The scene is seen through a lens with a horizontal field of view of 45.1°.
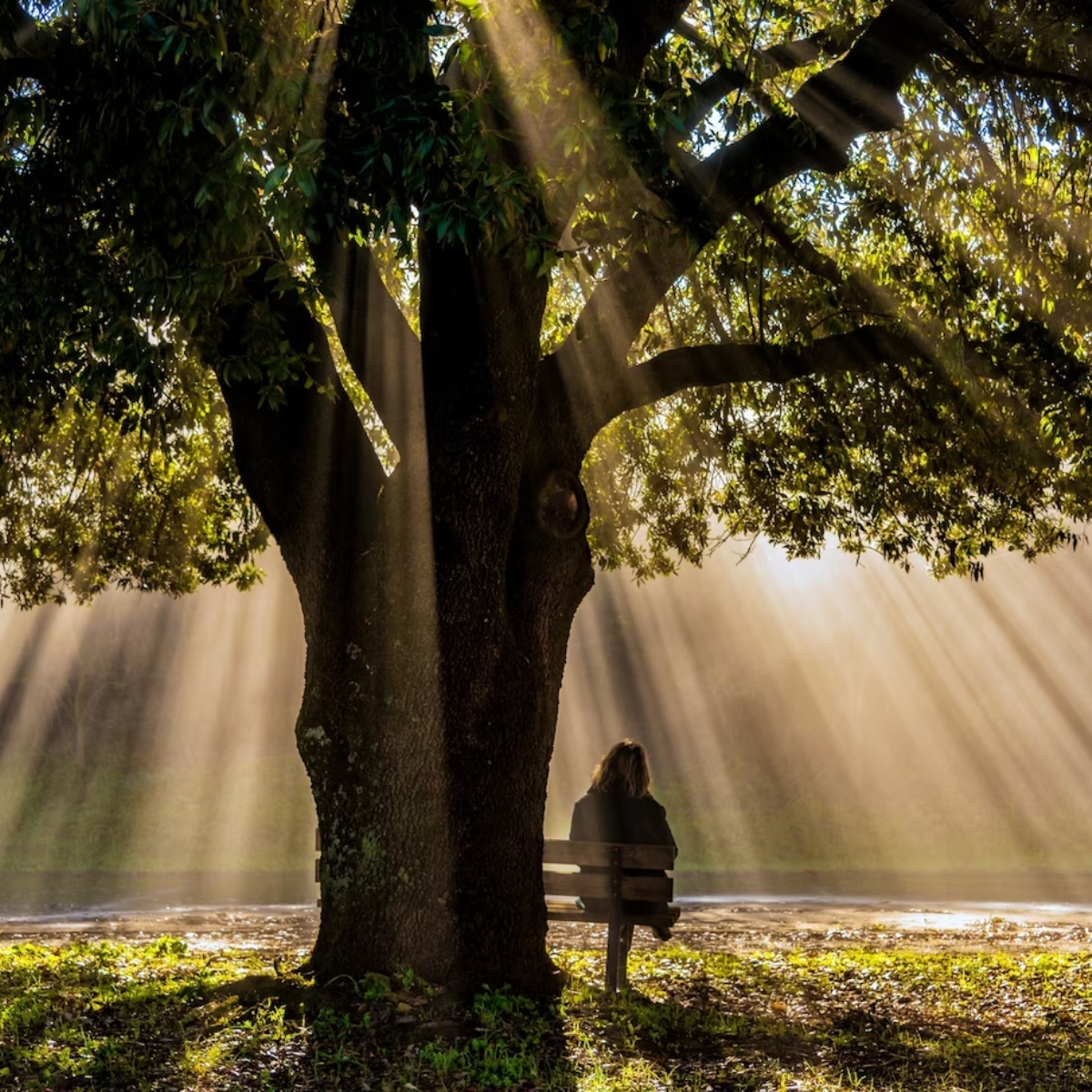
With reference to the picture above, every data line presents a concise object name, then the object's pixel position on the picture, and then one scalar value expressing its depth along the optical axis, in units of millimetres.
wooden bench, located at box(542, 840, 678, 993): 9406
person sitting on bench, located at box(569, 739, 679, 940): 10062
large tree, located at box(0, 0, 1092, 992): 6160
